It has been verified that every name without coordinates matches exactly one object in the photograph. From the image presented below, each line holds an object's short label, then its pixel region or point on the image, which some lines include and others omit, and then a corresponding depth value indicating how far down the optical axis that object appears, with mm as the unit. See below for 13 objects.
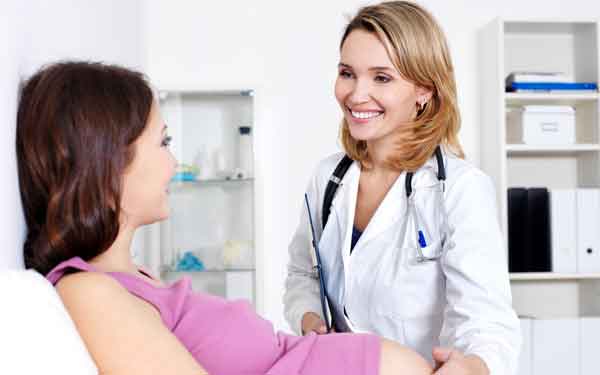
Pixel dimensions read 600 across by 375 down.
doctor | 1524
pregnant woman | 1141
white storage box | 3531
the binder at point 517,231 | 3516
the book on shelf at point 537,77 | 3531
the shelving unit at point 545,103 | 3525
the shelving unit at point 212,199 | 3754
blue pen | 1602
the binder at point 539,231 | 3496
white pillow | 855
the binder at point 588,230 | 3467
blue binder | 3510
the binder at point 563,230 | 3471
